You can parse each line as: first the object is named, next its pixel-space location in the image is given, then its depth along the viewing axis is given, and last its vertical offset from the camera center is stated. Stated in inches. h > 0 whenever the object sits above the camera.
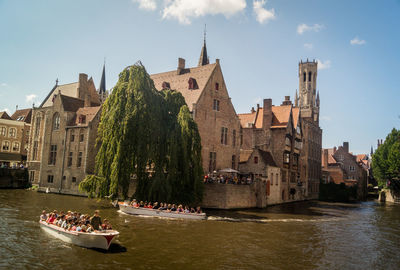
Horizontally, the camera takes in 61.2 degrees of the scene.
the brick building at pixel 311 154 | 2434.8 +204.0
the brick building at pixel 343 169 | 2918.3 +121.9
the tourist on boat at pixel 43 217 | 787.8 -115.5
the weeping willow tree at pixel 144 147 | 1107.9 +87.4
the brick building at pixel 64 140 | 1705.2 +148.3
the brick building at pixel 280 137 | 1972.2 +246.3
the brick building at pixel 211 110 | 1604.3 +321.9
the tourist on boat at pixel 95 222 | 681.6 -104.6
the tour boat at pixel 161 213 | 1074.1 -126.4
